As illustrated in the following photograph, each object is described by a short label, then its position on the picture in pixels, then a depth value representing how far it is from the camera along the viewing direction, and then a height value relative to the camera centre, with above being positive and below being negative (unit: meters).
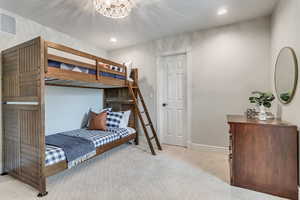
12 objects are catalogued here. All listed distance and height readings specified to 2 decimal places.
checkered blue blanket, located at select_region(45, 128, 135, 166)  1.99 -0.69
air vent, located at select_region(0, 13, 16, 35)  2.37 +1.17
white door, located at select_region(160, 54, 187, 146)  3.54 -0.04
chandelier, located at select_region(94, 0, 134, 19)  1.89 +1.15
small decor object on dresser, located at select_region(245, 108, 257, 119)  2.34 -0.22
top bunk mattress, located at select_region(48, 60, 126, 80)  2.11 +0.47
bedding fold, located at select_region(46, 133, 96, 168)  2.18 -0.72
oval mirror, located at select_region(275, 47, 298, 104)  1.74 +0.29
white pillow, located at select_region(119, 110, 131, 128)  3.52 -0.50
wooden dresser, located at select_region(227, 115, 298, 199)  1.70 -0.68
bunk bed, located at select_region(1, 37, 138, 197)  1.86 -0.05
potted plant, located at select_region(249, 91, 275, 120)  2.06 -0.05
